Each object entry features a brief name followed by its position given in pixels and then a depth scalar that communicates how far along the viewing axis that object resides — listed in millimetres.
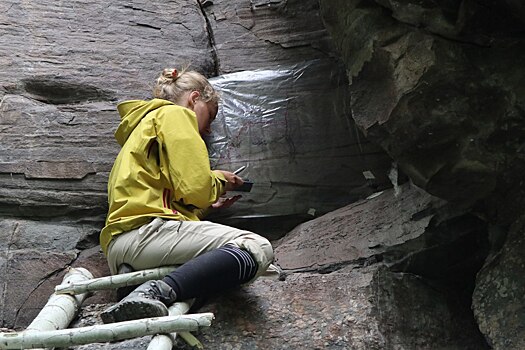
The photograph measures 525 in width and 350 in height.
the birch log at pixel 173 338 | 2557
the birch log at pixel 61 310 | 2809
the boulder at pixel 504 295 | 2992
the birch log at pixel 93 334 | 2553
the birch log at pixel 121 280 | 3002
